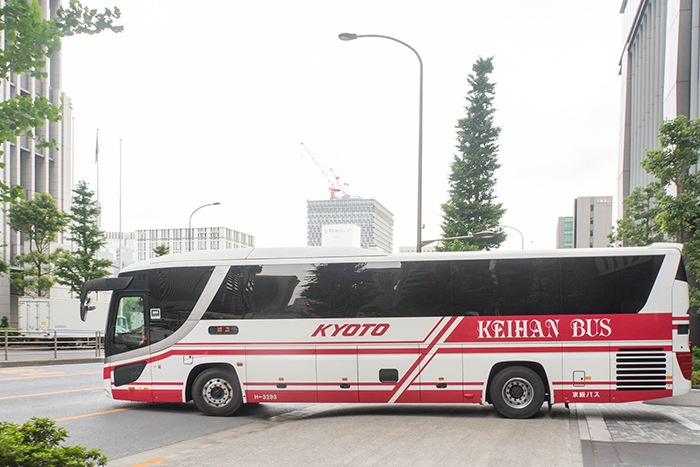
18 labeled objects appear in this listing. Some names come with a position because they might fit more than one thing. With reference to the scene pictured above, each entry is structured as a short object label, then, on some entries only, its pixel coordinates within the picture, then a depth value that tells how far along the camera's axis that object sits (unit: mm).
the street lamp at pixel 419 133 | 22781
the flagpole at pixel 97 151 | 55469
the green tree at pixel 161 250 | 55400
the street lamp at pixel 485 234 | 32281
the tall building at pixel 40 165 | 54406
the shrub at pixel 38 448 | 5711
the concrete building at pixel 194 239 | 145500
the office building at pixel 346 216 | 182375
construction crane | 173638
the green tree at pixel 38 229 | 45812
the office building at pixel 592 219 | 138125
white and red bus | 12484
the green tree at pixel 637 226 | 30125
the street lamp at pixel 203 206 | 45375
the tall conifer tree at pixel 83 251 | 45375
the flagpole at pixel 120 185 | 54319
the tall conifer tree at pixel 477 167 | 56812
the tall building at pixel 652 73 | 30141
